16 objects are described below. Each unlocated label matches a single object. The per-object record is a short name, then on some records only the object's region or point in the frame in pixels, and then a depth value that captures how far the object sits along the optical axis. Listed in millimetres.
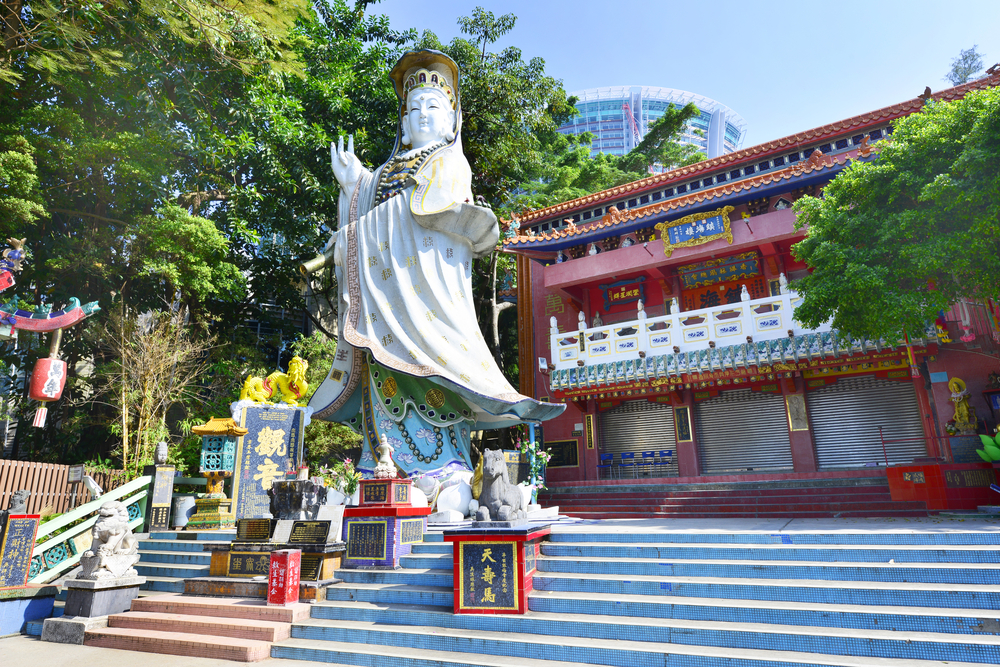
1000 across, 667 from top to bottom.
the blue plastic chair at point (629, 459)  14281
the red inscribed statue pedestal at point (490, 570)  5199
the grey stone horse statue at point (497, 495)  6988
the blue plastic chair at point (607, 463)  14508
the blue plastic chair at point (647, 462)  14070
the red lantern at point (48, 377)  9039
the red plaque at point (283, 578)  6008
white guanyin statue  10055
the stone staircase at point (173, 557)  7969
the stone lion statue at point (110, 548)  6719
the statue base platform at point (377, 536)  6598
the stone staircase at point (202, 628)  5414
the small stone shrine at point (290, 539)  6457
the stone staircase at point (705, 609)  4086
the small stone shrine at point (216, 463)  9305
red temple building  10664
